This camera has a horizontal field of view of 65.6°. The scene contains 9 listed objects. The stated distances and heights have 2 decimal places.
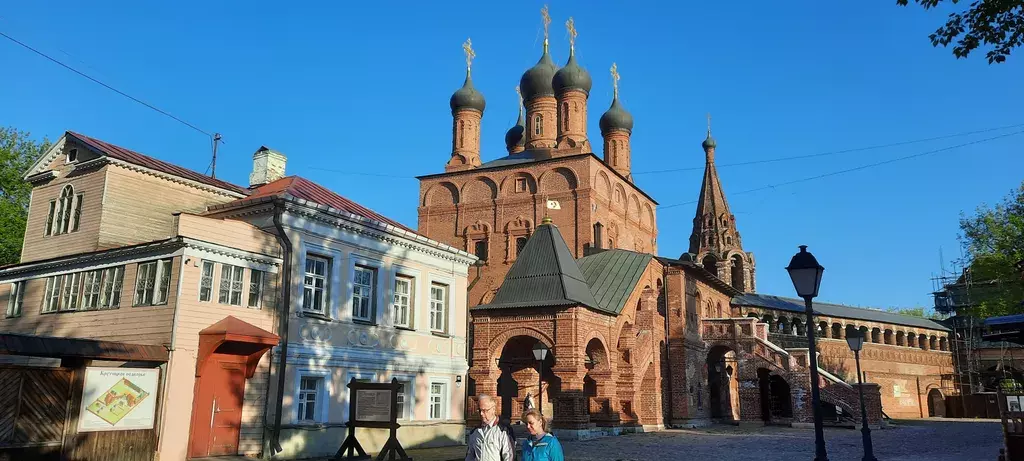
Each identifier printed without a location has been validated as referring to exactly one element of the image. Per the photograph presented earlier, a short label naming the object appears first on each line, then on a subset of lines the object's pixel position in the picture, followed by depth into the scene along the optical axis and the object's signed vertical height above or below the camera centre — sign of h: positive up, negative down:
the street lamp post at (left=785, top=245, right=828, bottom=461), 10.31 +1.65
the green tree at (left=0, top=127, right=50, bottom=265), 30.09 +8.16
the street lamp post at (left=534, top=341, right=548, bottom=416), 21.11 +1.35
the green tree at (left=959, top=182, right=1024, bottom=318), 36.22 +7.43
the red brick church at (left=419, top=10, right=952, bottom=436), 25.69 +4.38
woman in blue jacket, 6.68 -0.31
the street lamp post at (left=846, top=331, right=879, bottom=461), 13.99 -0.02
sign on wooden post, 15.20 -0.11
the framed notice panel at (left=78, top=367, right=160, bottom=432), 12.95 +0.04
